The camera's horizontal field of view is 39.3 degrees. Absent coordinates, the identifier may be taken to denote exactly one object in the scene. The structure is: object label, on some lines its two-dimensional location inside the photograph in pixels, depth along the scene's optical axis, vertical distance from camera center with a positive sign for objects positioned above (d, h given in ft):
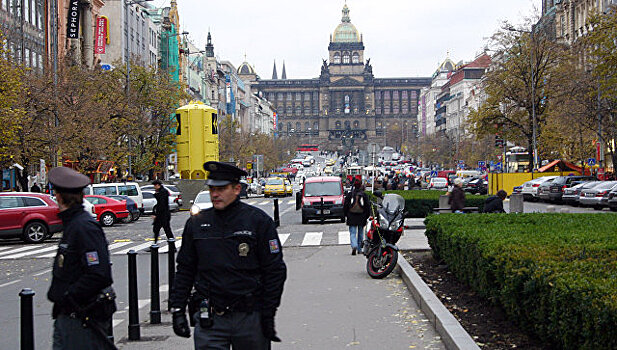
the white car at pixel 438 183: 204.64 -4.10
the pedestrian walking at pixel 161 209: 67.67 -3.08
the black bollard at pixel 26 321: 21.27 -3.70
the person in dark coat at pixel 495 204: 63.47 -2.87
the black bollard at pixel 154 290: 33.76 -4.76
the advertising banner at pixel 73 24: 196.44 +33.54
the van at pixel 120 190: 123.68 -2.82
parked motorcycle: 47.83 -3.93
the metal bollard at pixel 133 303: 31.14 -4.78
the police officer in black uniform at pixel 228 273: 18.34 -2.26
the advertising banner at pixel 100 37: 215.31 +33.43
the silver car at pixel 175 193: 144.36 -3.91
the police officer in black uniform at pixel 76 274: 19.03 -2.29
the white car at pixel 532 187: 158.52 -4.19
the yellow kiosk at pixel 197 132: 129.49 +5.61
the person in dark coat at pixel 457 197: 70.59 -2.57
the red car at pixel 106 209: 109.29 -4.90
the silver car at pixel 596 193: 122.85 -4.32
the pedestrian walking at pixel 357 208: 57.47 -2.73
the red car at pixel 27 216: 83.76 -4.33
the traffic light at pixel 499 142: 187.62 +5.03
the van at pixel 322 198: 103.30 -3.74
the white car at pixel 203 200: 95.81 -3.53
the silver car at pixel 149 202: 142.20 -5.28
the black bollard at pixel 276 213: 94.86 -5.02
